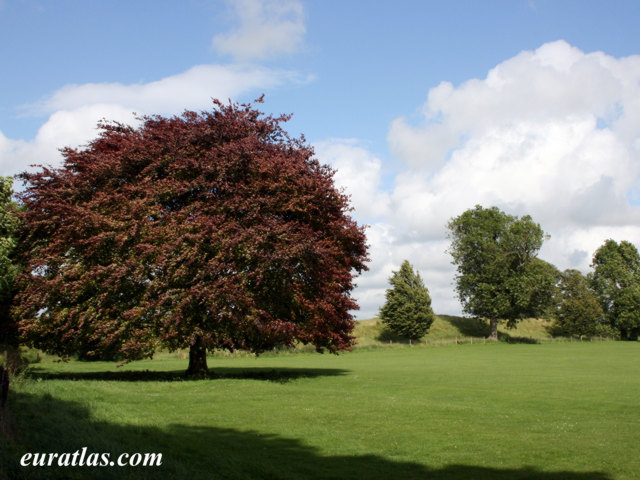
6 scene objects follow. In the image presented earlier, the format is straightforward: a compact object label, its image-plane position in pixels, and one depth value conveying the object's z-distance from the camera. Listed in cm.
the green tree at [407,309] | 9325
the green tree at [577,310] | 10350
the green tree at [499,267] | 9312
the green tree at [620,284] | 10594
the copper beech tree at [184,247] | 2625
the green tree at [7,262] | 2805
